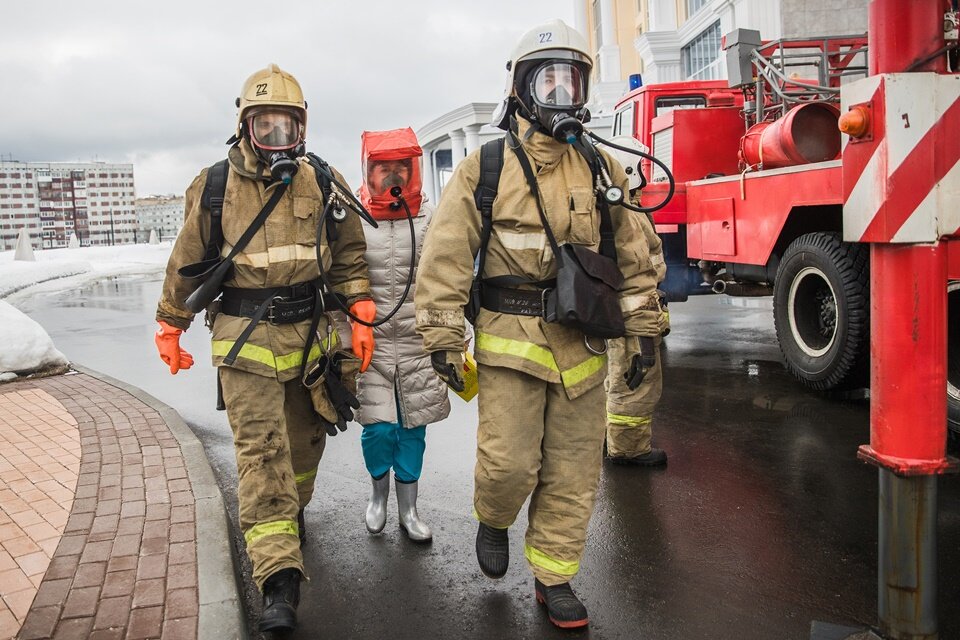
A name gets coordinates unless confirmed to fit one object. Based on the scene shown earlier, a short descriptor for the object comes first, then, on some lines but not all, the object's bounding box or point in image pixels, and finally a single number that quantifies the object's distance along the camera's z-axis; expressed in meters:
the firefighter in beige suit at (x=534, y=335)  3.08
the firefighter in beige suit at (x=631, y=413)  4.64
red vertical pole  2.38
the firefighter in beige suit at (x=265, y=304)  3.21
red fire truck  5.66
